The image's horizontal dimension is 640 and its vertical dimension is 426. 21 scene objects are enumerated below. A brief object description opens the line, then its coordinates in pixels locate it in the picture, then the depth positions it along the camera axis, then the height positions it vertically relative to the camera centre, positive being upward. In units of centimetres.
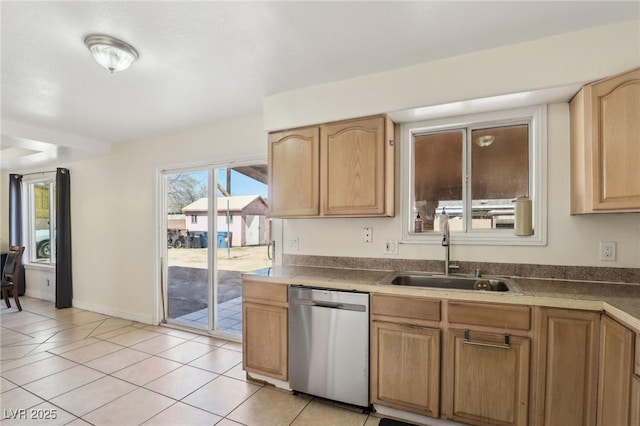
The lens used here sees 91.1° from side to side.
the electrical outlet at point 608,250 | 208 -28
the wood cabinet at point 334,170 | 244 +32
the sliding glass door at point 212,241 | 347 -39
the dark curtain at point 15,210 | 548 -4
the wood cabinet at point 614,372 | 146 -80
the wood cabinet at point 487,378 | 179 -100
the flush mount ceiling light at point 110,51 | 186 +97
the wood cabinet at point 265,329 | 244 -97
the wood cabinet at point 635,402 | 137 -86
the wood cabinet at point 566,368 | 166 -87
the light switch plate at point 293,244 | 306 -35
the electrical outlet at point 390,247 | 267 -33
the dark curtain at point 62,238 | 477 -46
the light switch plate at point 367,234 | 276 -23
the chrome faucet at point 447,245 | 239 -29
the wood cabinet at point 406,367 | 197 -103
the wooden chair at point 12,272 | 466 -99
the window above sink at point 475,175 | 232 +28
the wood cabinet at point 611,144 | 175 +37
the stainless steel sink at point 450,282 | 224 -55
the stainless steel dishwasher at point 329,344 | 216 -97
